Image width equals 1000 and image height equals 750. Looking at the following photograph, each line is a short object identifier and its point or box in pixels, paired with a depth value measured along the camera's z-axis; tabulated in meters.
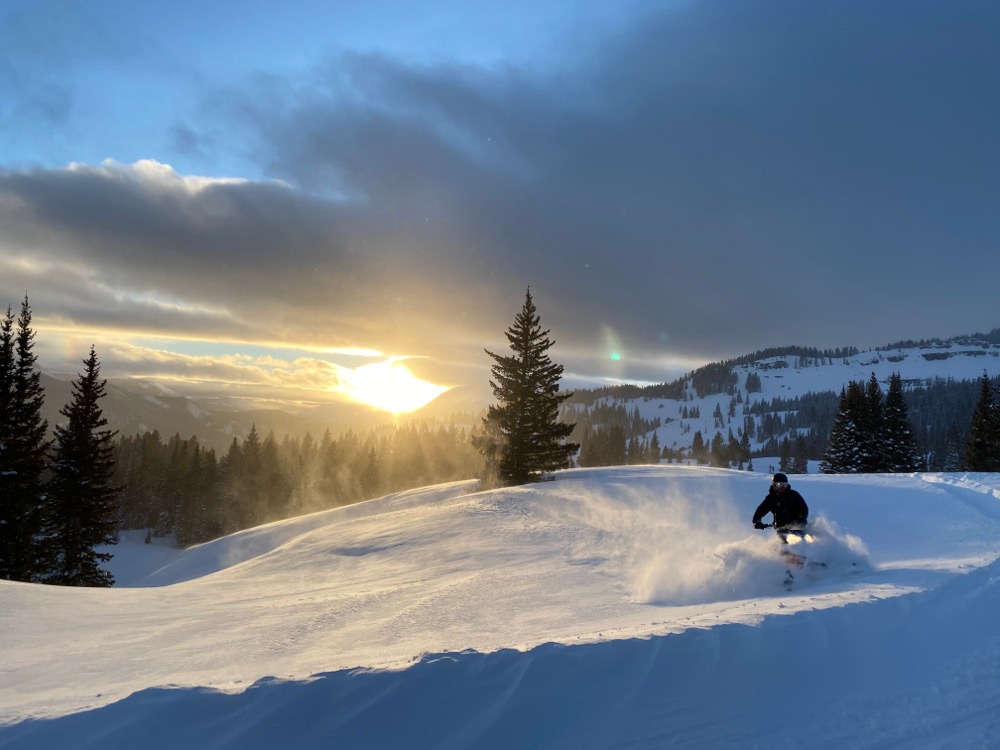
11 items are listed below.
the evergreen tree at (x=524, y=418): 28.14
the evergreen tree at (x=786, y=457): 110.70
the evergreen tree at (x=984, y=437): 36.09
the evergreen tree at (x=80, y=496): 25.83
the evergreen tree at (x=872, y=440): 39.50
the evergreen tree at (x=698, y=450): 158.43
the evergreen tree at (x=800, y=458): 84.50
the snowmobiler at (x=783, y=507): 9.45
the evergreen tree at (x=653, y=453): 111.32
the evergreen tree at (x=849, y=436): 39.88
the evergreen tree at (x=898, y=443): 39.53
